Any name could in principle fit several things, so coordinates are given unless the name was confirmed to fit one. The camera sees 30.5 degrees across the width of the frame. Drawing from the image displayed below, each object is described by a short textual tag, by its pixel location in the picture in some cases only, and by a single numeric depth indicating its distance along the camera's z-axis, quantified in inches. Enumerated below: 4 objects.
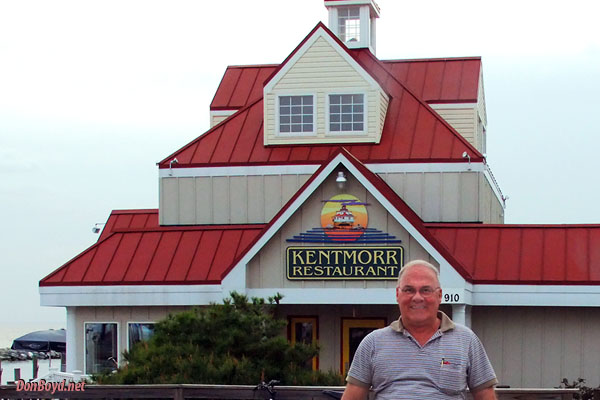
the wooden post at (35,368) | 1623.5
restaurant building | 972.6
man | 263.3
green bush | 614.5
